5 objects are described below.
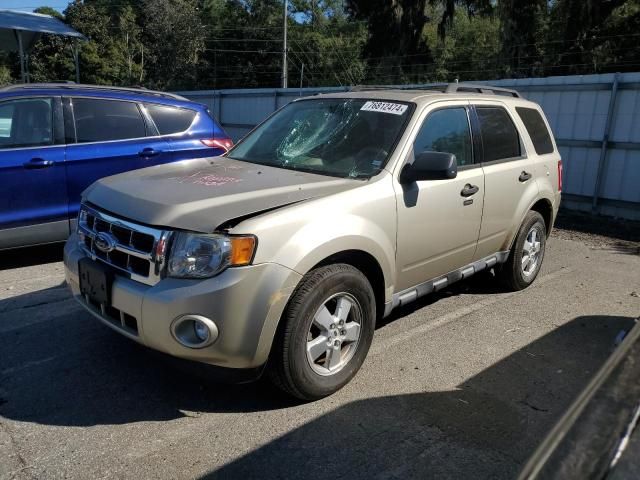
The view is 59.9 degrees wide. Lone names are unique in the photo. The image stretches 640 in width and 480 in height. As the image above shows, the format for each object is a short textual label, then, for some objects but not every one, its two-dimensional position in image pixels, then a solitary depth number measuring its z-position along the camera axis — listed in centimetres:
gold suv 282
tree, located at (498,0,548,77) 1920
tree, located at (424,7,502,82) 2681
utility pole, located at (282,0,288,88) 3125
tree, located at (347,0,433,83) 2623
